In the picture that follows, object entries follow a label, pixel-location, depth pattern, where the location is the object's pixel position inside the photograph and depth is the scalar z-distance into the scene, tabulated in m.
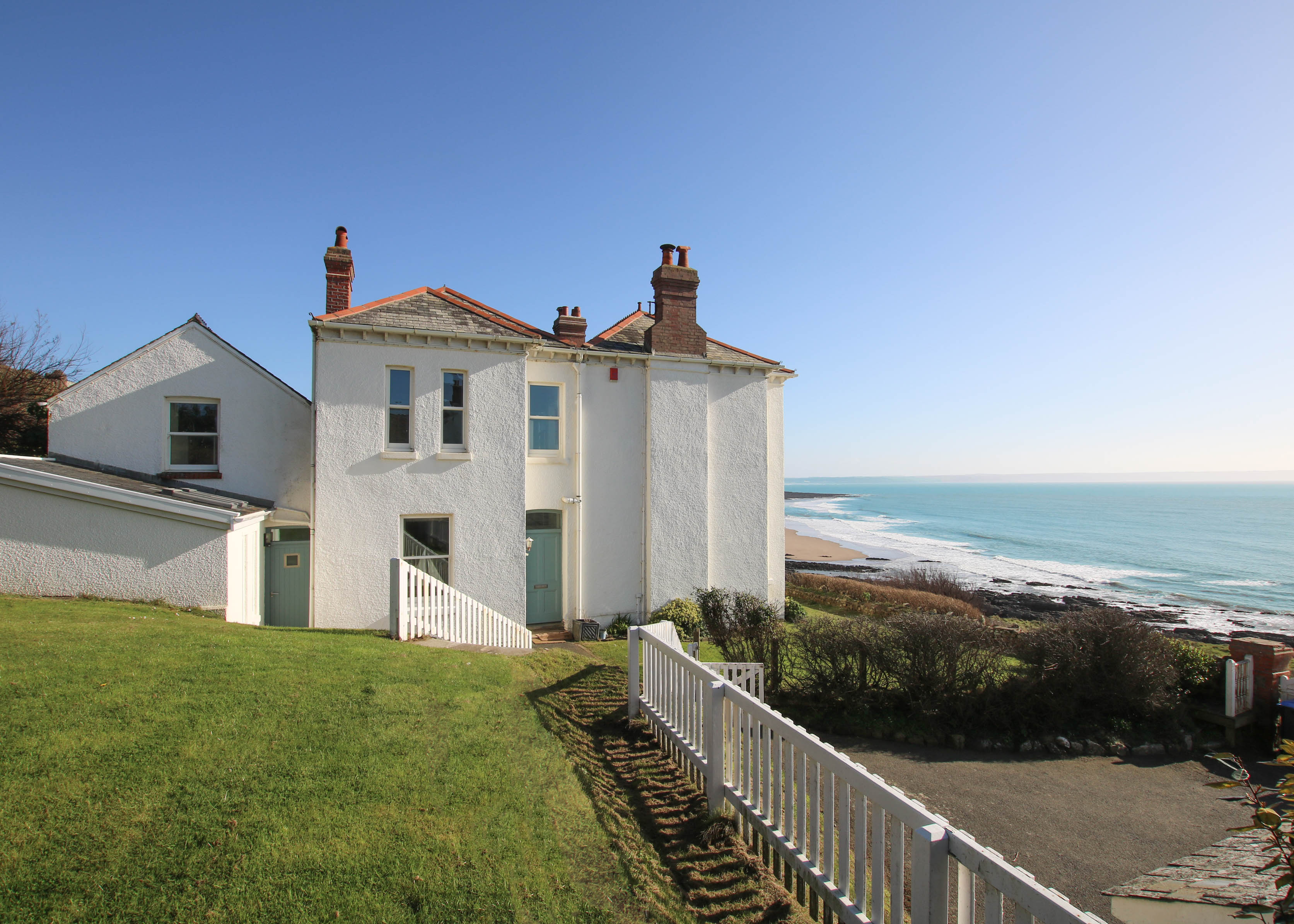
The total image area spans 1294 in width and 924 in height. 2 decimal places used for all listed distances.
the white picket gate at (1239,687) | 9.72
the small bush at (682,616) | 15.56
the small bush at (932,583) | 30.00
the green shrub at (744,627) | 10.35
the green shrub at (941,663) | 9.47
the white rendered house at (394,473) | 10.20
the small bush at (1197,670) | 10.39
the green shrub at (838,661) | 9.74
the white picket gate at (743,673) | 8.55
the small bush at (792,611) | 18.92
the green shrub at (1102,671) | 9.70
